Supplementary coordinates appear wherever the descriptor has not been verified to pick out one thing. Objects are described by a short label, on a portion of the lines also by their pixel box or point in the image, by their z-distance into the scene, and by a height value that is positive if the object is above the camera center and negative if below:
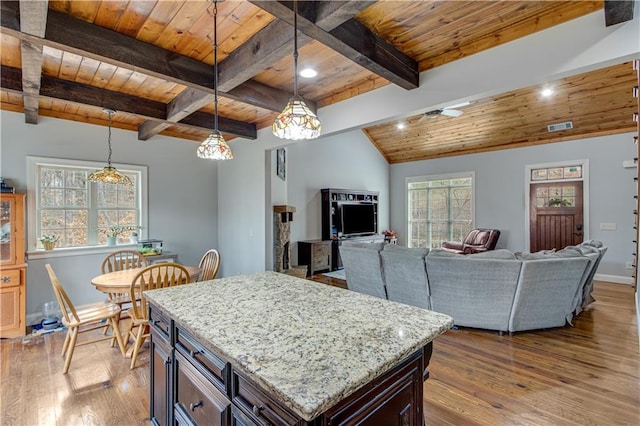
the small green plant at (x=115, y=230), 4.77 -0.29
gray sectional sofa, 3.26 -0.84
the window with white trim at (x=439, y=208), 7.75 +0.05
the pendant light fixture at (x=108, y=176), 3.86 +0.46
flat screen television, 7.38 -0.23
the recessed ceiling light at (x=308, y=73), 3.01 +1.40
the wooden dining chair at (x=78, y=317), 2.67 -0.99
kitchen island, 0.94 -0.52
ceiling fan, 4.90 +1.67
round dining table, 2.88 -0.70
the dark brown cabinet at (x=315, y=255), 6.48 -0.97
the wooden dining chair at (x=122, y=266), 3.54 -0.72
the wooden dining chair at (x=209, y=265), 3.62 -0.67
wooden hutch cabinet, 3.46 -0.64
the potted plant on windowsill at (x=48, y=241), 4.14 -0.41
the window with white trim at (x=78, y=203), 4.20 +0.13
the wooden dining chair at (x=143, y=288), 2.73 -0.72
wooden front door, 6.07 -0.11
